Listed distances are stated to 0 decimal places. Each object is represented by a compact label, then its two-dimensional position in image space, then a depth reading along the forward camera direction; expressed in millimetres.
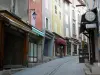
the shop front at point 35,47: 18168
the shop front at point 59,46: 28601
